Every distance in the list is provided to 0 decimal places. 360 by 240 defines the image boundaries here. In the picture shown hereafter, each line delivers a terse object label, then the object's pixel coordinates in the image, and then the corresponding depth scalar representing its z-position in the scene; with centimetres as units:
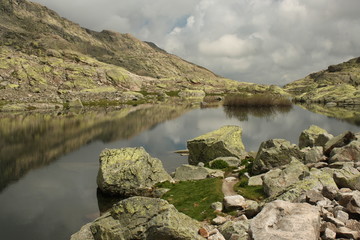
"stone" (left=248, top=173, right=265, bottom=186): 2952
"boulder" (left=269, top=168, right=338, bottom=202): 1917
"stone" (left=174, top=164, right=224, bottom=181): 3625
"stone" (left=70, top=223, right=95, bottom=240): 2241
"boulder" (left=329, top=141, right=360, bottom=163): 3141
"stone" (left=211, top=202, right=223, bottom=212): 2392
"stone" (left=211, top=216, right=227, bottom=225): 2133
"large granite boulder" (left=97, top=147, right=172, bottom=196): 3400
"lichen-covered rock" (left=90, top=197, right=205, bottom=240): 1688
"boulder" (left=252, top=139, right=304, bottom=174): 3394
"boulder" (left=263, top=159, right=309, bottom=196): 2592
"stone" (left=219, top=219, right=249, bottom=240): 1608
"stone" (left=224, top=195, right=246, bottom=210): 2320
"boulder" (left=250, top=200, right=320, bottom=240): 1212
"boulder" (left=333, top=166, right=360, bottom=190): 2153
